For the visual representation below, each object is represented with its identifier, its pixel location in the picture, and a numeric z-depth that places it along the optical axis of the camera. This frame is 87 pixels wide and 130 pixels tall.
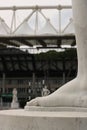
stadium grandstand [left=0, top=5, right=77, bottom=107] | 64.44
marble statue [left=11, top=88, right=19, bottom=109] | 32.35
